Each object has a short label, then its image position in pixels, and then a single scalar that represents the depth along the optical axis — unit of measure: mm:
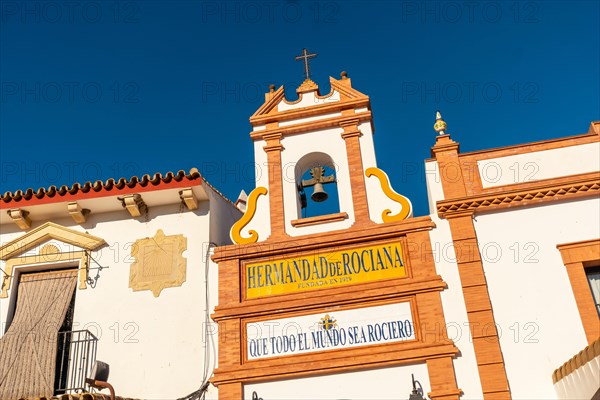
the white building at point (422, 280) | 8594
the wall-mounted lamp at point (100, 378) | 8539
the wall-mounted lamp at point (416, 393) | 8312
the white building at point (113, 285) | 9500
